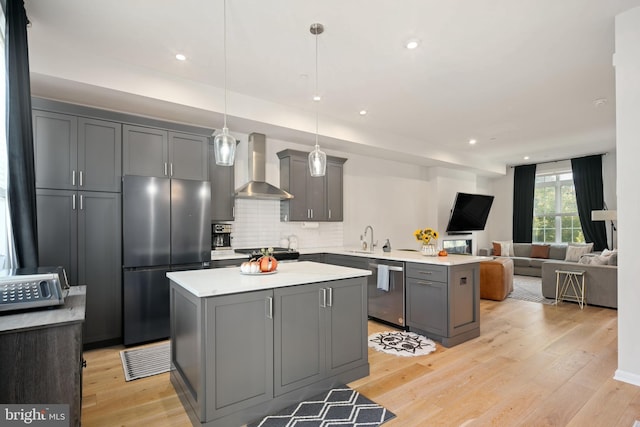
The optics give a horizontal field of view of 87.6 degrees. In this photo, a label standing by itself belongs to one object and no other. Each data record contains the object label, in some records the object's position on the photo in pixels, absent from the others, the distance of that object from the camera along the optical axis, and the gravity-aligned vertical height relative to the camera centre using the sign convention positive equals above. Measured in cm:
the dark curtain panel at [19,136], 220 +54
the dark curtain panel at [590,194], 761 +44
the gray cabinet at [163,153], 365 +72
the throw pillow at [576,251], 725 -83
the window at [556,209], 828 +12
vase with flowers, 419 -33
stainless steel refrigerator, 356 -30
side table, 519 -118
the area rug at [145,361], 294 -139
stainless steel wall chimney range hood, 466 +63
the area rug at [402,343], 339 -140
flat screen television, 765 +4
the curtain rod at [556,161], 763 +133
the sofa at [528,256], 790 -106
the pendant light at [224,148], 241 +50
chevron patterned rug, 218 -136
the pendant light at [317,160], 284 +47
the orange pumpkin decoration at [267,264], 265 -39
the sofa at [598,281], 494 -103
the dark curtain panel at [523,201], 888 +34
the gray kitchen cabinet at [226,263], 407 -59
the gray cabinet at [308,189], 512 +41
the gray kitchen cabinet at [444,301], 357 -98
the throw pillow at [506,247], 846 -86
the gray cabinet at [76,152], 320 +65
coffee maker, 458 -29
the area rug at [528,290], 566 -146
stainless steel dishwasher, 406 -100
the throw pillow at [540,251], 813 -92
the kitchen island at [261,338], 208 -87
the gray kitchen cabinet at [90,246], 323 -30
